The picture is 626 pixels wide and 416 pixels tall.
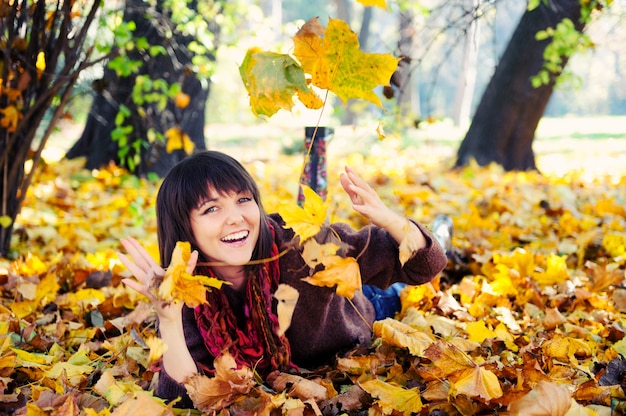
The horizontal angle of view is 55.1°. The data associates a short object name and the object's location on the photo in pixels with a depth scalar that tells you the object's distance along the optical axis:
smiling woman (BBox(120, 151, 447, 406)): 1.60
